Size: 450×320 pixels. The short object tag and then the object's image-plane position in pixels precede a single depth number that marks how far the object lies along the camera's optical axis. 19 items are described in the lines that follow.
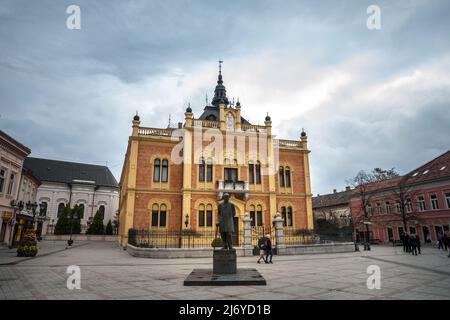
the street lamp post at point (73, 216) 44.09
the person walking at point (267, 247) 14.25
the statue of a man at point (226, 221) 10.28
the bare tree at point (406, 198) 32.91
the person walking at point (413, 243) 18.28
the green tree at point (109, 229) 46.59
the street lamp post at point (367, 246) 23.45
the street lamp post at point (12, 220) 22.91
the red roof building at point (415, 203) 31.95
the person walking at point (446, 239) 21.08
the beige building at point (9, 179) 21.41
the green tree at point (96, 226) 45.25
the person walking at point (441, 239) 22.70
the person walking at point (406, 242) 20.62
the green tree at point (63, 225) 43.81
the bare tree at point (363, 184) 38.78
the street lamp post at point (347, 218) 46.10
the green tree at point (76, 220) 45.52
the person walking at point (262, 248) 14.16
